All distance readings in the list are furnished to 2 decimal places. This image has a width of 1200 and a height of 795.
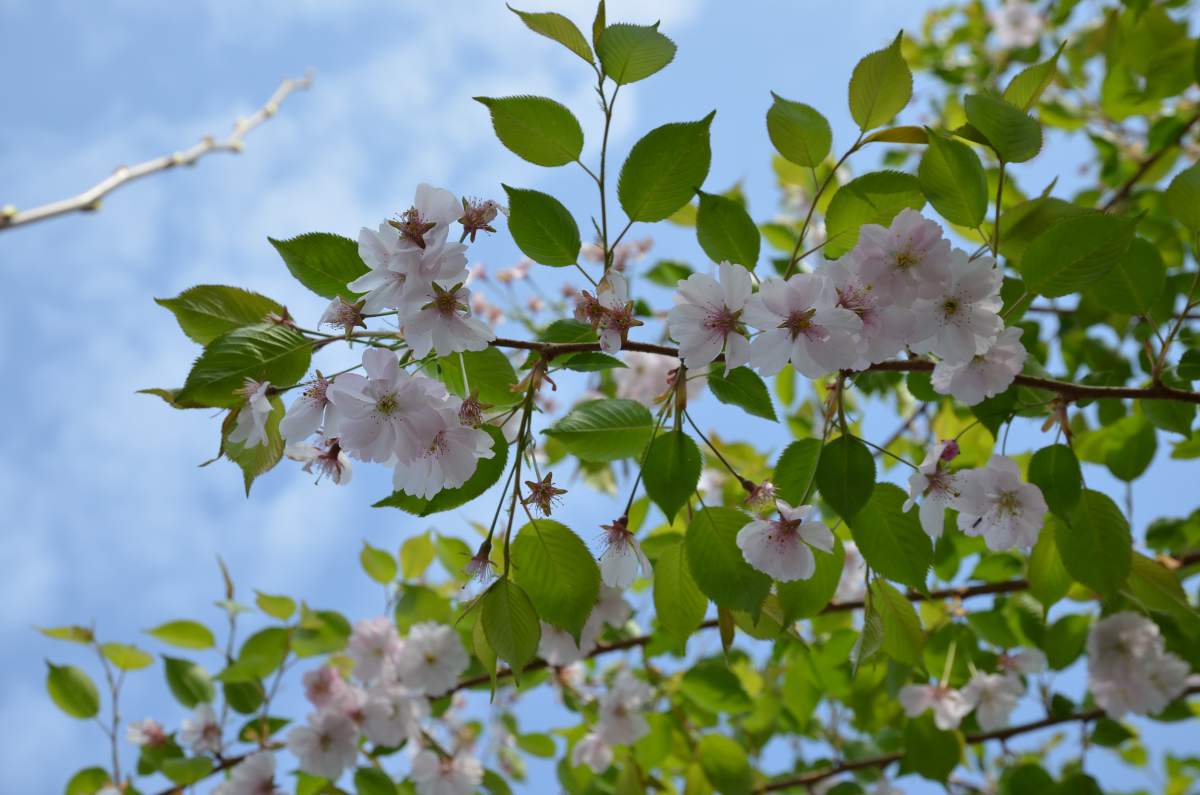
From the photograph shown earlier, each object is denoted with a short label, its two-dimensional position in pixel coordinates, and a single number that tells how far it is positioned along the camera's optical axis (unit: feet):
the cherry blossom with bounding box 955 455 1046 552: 2.38
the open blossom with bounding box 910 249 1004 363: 2.18
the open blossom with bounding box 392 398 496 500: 2.16
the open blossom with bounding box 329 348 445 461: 2.13
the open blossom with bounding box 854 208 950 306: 2.17
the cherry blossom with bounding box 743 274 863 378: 2.15
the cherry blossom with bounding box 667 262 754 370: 2.19
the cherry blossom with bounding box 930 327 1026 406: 2.26
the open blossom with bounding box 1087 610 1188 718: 3.24
